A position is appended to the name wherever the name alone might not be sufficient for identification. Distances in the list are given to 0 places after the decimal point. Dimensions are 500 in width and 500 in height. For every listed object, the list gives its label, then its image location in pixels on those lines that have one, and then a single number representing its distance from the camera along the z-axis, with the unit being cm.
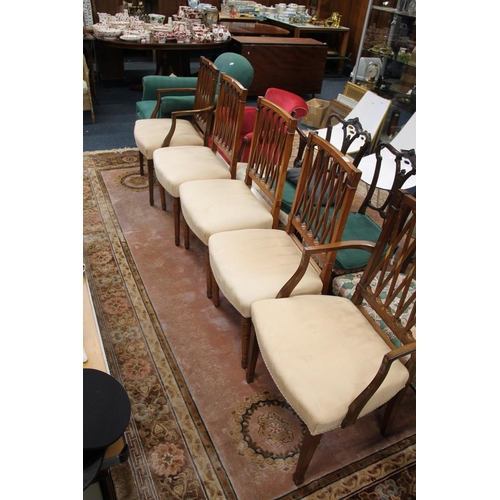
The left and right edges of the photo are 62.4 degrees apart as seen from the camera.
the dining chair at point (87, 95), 355
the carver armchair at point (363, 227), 170
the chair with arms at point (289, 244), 144
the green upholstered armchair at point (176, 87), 288
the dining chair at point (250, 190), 177
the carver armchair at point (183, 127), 247
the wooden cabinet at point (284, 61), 446
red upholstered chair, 266
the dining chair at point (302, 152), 204
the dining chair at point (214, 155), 212
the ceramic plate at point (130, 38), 388
